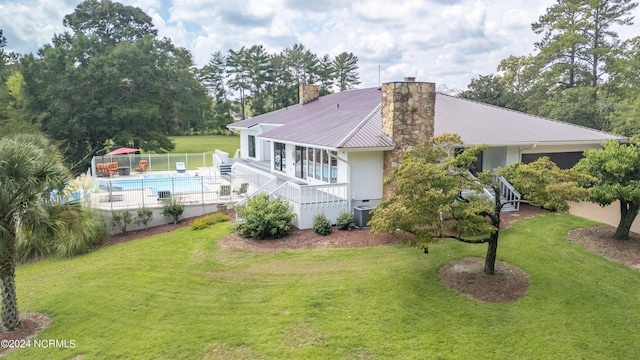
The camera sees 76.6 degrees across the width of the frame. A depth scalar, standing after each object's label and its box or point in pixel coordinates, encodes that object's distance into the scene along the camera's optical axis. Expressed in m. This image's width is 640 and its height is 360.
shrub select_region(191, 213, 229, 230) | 15.02
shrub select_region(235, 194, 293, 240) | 12.80
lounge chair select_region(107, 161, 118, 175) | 24.95
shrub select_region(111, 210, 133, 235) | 15.80
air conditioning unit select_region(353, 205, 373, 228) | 13.30
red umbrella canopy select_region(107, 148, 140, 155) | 28.50
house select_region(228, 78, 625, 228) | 13.71
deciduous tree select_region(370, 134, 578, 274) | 8.62
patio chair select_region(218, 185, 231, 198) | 17.89
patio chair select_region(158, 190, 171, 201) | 17.28
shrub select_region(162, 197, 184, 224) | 16.48
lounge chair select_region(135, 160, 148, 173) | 26.66
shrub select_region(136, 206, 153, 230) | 16.12
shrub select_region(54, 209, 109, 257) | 13.72
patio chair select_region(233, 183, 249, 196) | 18.42
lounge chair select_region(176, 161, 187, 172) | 27.17
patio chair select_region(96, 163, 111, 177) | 24.62
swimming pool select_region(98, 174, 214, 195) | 18.53
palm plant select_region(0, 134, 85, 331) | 7.80
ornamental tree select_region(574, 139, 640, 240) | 10.41
